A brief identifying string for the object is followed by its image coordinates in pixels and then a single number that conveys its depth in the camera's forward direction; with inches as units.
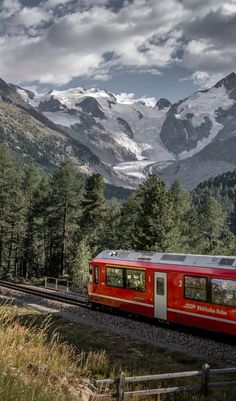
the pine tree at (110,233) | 2827.3
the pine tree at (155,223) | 1946.4
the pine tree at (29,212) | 2891.2
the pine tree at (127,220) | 2748.5
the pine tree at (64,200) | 2309.3
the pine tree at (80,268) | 2144.4
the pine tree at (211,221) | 3742.6
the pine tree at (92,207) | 2591.0
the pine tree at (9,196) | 2450.8
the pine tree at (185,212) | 3221.7
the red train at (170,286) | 818.2
